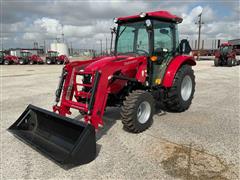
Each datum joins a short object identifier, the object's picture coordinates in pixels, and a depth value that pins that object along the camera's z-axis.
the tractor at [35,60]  25.14
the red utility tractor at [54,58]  24.20
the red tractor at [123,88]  2.94
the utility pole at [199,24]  27.69
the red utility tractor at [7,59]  24.91
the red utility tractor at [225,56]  16.20
